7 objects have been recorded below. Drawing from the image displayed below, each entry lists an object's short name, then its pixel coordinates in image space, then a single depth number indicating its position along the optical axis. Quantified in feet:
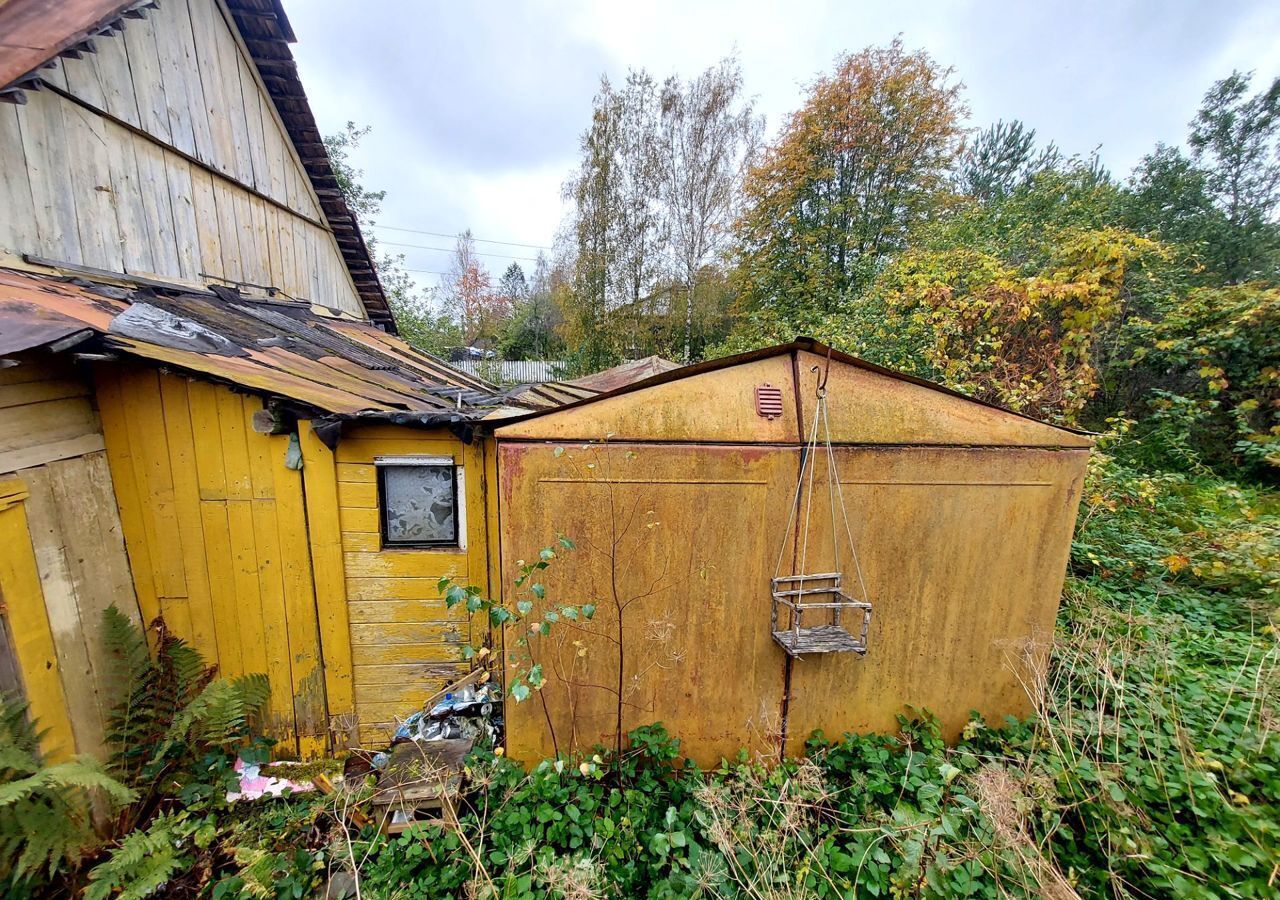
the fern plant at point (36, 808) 6.89
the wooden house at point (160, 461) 8.18
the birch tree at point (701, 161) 44.52
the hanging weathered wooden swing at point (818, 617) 8.19
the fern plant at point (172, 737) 8.52
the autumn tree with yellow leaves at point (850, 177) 37.01
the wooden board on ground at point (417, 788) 8.80
